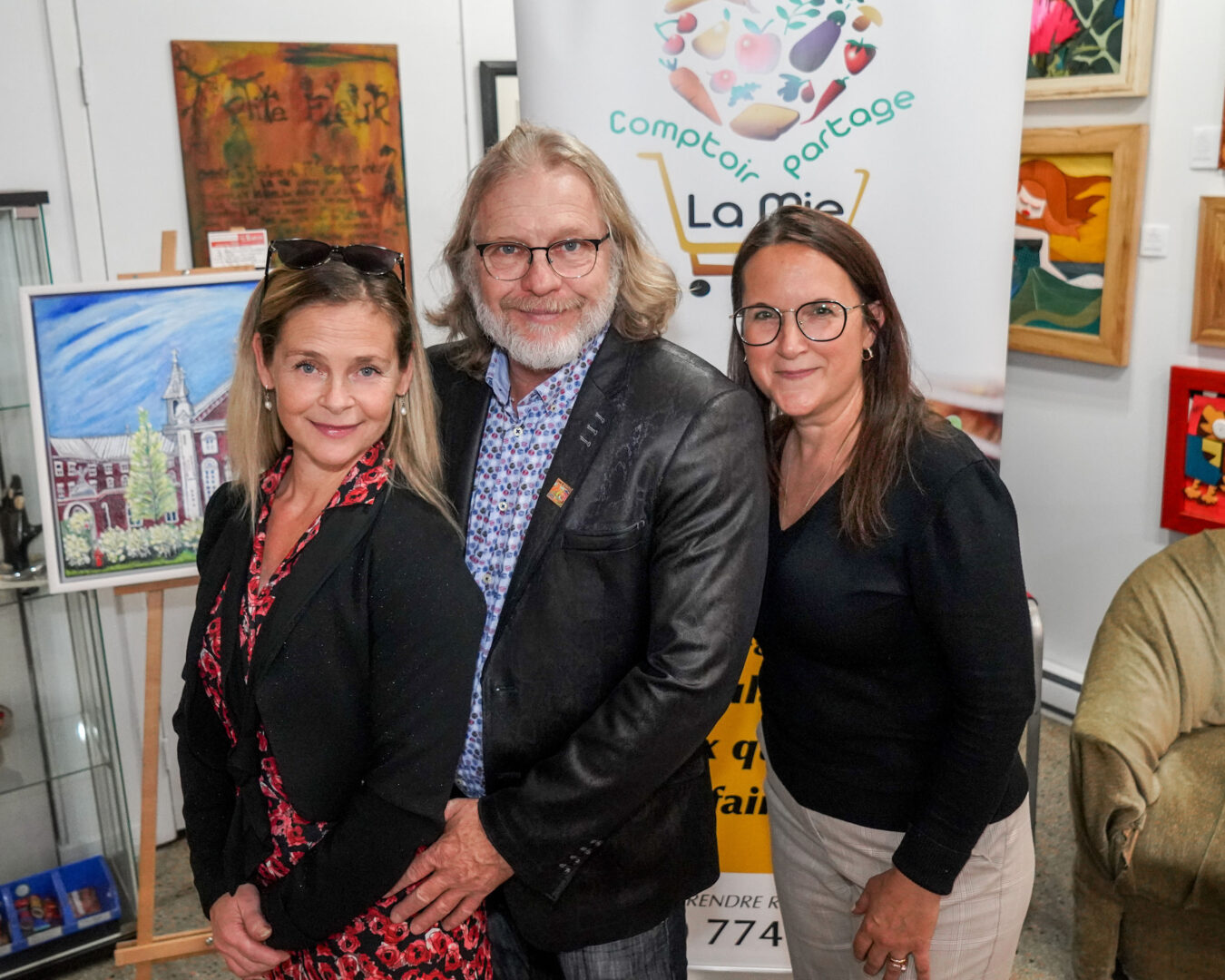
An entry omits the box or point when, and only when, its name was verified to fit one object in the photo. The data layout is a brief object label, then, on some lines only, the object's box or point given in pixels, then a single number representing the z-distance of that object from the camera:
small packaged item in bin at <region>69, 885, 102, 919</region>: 2.92
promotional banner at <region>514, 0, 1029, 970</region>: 2.23
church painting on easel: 2.40
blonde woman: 1.42
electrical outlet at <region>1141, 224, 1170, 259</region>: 3.55
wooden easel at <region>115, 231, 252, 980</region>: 2.50
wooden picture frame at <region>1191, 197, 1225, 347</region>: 3.35
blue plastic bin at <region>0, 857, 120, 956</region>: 2.84
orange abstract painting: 3.08
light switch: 3.35
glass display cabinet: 2.79
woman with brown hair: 1.47
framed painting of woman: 3.65
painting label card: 2.96
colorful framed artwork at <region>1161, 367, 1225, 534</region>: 3.46
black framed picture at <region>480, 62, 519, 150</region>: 3.35
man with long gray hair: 1.50
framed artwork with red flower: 3.50
